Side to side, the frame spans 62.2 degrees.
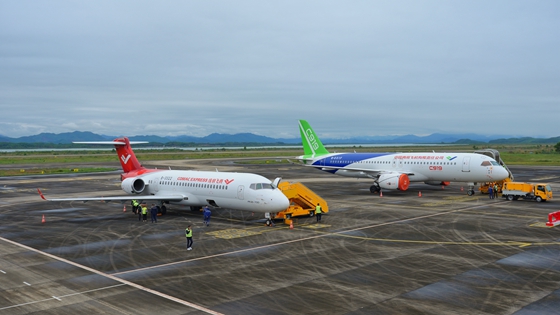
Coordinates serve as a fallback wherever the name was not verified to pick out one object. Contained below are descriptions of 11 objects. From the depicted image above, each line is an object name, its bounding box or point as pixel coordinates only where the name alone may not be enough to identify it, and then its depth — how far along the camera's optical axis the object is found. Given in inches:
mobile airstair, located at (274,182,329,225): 1434.5
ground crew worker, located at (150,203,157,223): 1398.9
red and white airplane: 1312.7
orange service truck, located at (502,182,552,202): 1765.5
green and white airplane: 1958.7
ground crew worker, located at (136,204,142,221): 1448.3
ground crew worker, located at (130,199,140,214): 1566.2
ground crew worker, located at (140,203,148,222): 1427.2
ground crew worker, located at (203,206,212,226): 1322.6
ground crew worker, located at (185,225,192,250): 1012.7
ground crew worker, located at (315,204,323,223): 1369.3
